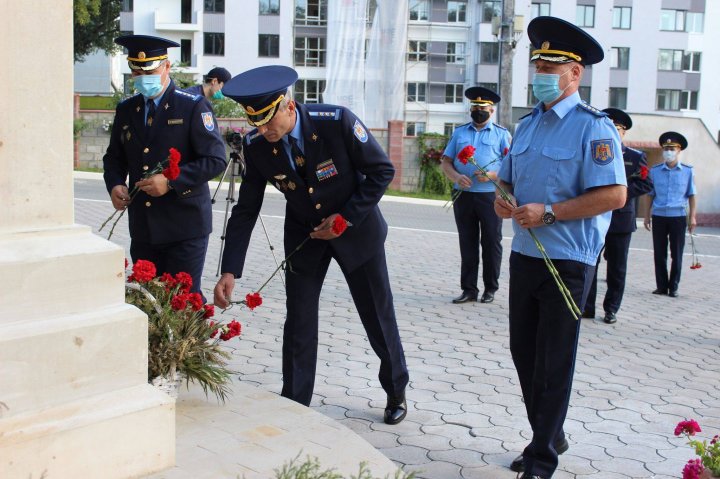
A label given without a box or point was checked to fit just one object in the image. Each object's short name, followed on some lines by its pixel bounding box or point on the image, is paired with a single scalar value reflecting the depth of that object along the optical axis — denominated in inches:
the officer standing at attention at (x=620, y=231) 358.9
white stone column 126.0
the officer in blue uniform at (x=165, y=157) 209.9
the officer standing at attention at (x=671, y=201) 451.5
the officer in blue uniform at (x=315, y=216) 191.2
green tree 2159.2
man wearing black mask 372.8
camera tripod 385.4
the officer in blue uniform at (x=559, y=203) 168.4
